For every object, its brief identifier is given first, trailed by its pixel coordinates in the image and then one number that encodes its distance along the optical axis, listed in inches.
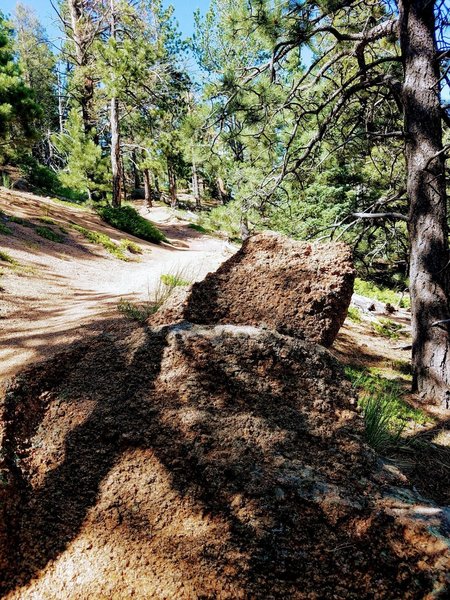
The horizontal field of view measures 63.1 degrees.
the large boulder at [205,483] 46.6
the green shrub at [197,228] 928.9
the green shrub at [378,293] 438.3
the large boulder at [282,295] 110.4
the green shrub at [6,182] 537.1
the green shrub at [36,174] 738.2
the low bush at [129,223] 579.8
